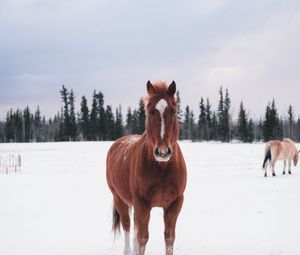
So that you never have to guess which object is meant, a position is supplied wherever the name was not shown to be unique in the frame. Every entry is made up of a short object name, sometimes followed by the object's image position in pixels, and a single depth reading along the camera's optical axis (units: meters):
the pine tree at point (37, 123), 100.68
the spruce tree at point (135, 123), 72.06
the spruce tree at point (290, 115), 88.06
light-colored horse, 16.47
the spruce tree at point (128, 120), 84.44
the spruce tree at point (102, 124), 72.88
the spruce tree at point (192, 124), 88.75
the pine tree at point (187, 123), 90.12
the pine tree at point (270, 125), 69.19
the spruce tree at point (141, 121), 65.34
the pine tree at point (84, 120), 74.88
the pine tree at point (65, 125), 70.81
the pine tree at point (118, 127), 74.00
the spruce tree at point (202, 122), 80.00
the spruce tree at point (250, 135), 71.19
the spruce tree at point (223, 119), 72.50
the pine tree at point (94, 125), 73.94
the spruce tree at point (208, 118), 79.23
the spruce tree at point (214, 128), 76.98
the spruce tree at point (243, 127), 71.25
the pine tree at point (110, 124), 73.19
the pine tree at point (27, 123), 86.74
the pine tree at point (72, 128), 70.94
